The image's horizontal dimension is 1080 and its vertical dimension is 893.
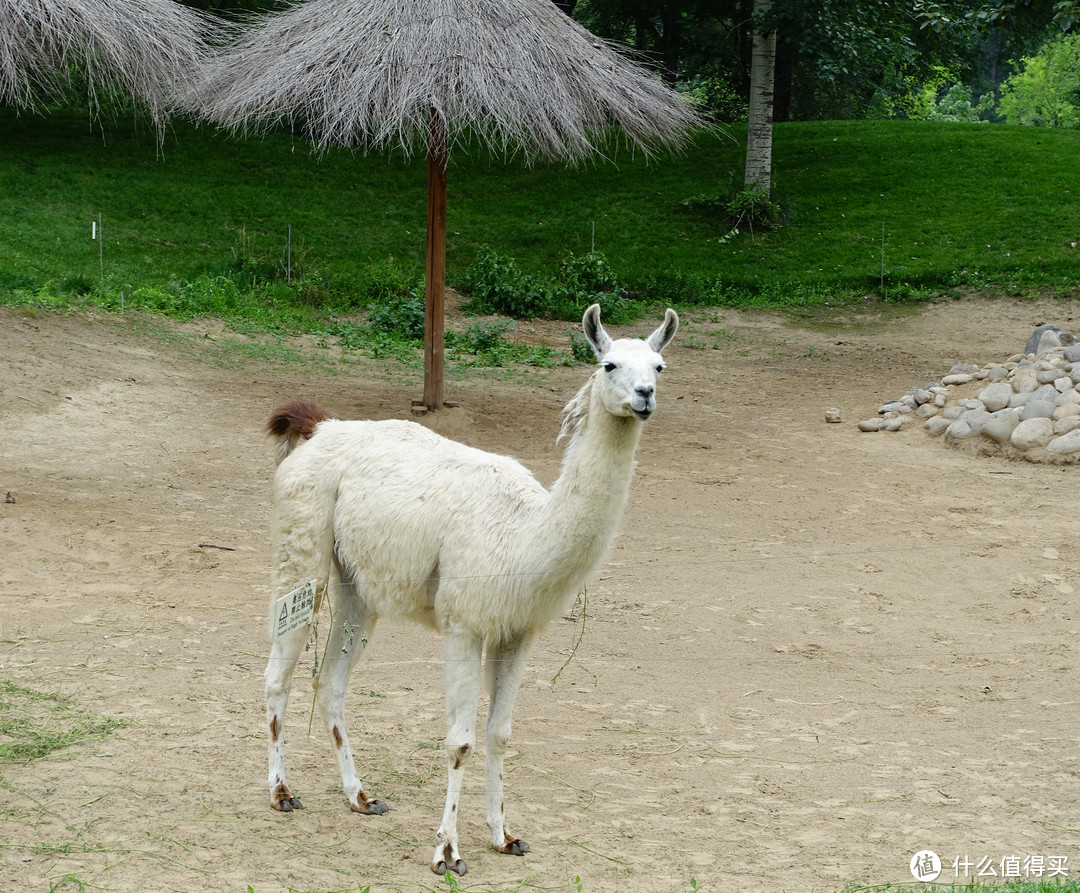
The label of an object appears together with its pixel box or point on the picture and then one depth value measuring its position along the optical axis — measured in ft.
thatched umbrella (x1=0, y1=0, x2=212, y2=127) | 35.60
